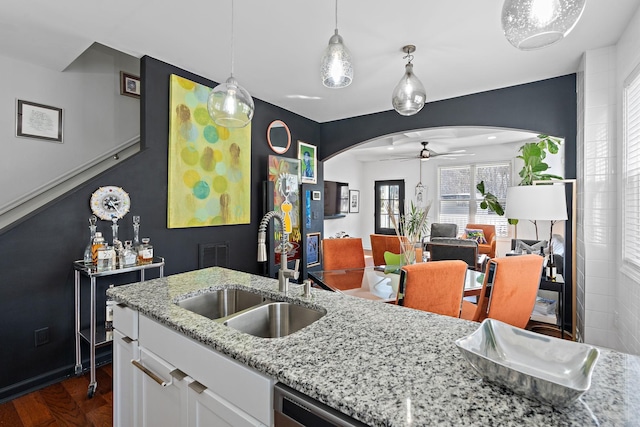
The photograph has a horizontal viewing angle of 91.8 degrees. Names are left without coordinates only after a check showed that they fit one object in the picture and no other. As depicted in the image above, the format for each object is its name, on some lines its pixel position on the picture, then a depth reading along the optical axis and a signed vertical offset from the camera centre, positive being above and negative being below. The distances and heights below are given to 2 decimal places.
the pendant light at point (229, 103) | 1.74 +0.62
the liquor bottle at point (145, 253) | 2.42 -0.32
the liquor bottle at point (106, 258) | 2.16 -0.33
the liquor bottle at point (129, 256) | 2.30 -0.33
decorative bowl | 0.65 -0.38
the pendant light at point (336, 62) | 1.59 +0.78
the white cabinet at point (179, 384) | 0.90 -0.61
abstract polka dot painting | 2.84 +0.47
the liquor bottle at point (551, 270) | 2.90 -0.56
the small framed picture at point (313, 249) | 4.32 -0.53
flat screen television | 7.09 +0.32
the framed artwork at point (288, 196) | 3.77 +0.20
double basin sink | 1.33 -0.47
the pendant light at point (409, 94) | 2.22 +0.85
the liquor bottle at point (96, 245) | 2.20 -0.24
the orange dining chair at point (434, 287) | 1.87 -0.47
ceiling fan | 6.02 +1.21
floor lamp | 2.84 -0.35
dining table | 2.34 -0.60
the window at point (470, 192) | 6.60 +0.44
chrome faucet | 1.41 -0.21
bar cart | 2.12 -0.79
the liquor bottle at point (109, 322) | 2.21 -0.83
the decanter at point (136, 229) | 2.46 -0.14
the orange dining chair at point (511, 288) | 2.04 -0.52
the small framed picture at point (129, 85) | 3.13 +1.31
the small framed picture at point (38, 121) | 2.62 +0.80
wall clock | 2.40 +0.08
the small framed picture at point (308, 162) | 4.36 +0.72
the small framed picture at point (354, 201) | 8.12 +0.28
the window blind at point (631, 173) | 2.03 +0.26
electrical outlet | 2.21 -0.89
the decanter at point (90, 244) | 2.25 -0.24
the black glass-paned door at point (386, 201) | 8.10 +0.29
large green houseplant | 3.61 +0.63
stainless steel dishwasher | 0.71 -0.49
